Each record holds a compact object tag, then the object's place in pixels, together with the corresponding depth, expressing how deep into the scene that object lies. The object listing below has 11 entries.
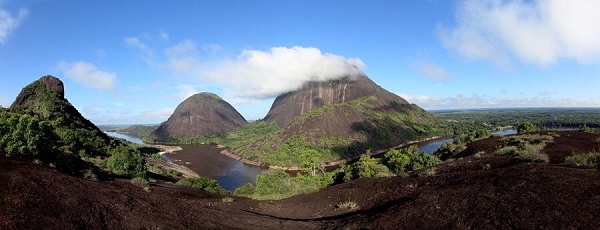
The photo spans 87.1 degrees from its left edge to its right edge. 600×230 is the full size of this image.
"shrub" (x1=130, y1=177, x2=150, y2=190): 33.67
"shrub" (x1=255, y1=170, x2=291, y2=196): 35.84
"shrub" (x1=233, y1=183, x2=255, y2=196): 44.33
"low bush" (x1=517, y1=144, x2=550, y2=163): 18.83
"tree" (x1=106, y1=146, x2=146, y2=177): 48.56
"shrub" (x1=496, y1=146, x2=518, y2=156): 26.34
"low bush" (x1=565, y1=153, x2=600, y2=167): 14.72
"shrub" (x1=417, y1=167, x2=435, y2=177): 20.70
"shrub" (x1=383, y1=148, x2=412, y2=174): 54.00
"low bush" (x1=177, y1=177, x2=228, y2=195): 49.44
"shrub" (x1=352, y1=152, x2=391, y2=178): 47.69
